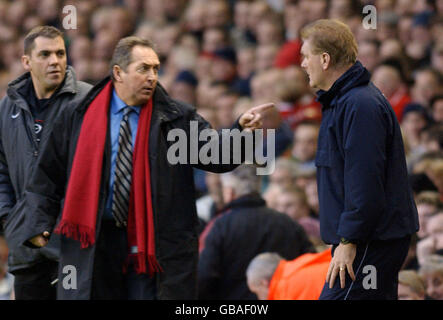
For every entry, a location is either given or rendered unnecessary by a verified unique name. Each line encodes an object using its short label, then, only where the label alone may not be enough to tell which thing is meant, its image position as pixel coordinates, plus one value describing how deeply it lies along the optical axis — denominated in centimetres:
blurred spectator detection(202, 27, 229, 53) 1952
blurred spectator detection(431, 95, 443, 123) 1484
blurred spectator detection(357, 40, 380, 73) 1591
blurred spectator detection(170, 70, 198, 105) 1861
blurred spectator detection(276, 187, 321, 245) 1259
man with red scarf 920
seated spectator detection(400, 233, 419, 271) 1141
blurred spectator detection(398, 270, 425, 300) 991
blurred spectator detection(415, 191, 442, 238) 1191
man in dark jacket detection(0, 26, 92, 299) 995
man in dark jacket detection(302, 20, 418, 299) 727
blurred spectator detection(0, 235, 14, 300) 1380
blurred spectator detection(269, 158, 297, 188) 1416
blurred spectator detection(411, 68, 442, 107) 1520
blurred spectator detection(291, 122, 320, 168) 1506
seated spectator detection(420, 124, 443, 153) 1419
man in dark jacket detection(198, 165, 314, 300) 1136
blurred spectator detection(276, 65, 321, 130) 1622
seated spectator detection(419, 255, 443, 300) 1047
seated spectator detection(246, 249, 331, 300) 978
